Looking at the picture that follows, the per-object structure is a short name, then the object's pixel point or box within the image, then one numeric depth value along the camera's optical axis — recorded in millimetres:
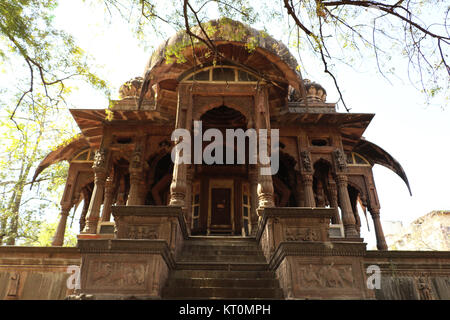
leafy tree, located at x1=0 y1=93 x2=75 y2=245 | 15203
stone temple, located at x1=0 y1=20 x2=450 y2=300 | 4801
